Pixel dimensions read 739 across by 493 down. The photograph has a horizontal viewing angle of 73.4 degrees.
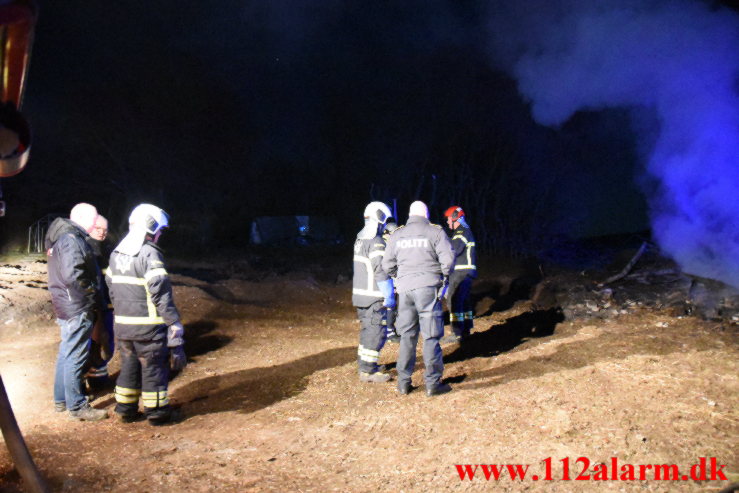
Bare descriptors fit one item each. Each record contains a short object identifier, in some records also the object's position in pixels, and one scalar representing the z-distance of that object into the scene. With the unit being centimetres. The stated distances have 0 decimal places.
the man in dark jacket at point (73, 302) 502
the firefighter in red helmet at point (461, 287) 799
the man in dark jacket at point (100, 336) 570
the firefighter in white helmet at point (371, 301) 594
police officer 530
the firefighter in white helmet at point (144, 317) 467
